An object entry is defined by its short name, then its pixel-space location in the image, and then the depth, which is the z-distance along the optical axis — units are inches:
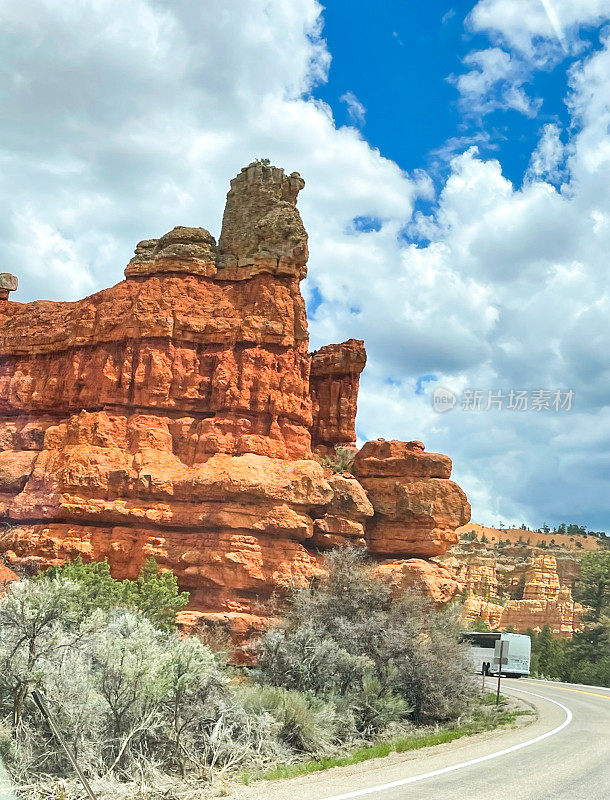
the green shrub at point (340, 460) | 1615.4
